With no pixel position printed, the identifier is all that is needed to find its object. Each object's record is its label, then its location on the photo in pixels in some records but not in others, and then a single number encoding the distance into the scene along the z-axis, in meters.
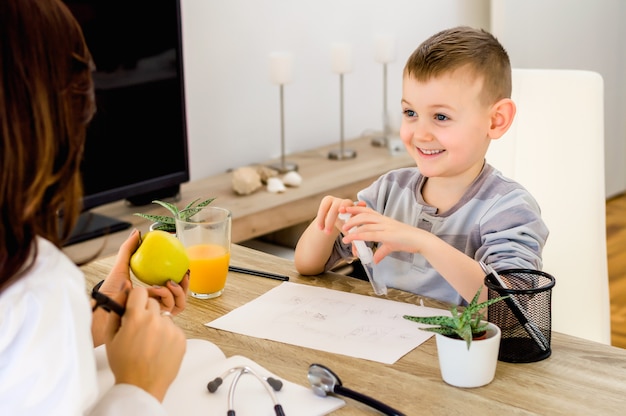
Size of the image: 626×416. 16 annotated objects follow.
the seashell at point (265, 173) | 2.88
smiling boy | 1.44
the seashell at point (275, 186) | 2.78
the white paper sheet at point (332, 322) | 1.18
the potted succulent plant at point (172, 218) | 1.40
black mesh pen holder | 1.12
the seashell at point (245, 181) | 2.73
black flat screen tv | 2.36
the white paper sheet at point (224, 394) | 1.01
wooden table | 1.00
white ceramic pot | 1.04
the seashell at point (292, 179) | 2.82
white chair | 1.71
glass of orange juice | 1.37
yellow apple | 1.20
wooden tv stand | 2.53
